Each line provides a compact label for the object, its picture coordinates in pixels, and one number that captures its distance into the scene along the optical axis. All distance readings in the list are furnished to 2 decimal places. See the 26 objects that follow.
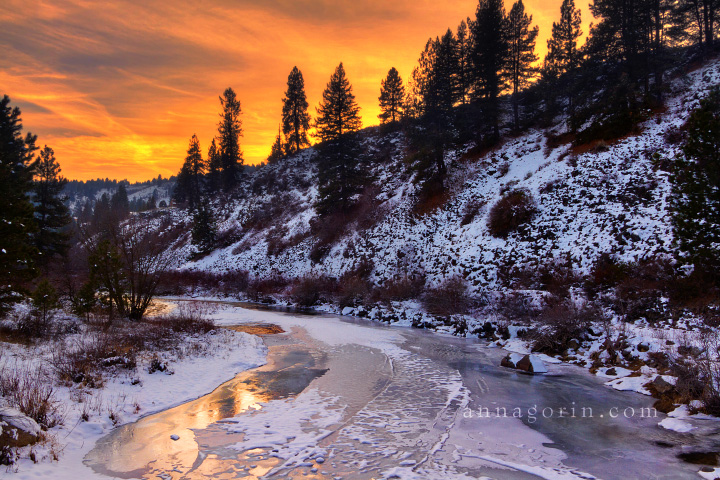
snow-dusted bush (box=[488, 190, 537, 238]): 25.20
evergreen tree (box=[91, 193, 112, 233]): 18.80
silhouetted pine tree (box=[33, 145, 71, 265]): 30.30
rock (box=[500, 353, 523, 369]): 13.29
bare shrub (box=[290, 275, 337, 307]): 32.34
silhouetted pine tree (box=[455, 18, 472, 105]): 36.91
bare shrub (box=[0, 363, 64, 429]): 6.85
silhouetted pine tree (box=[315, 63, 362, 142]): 40.06
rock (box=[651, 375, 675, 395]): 9.60
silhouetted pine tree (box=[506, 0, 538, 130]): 39.97
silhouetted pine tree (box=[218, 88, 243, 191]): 64.06
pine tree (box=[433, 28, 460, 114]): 34.66
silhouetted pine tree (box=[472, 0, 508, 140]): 34.75
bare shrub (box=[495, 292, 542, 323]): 18.20
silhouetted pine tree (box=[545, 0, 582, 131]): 38.57
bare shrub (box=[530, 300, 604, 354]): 14.80
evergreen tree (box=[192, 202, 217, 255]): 50.28
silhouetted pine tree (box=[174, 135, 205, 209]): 70.25
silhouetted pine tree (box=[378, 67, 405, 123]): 60.88
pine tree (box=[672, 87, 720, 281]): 12.89
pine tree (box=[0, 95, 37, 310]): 11.48
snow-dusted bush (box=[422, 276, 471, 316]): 22.22
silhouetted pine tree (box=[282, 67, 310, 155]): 65.94
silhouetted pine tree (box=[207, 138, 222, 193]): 70.38
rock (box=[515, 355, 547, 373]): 12.69
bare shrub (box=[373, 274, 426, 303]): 26.50
